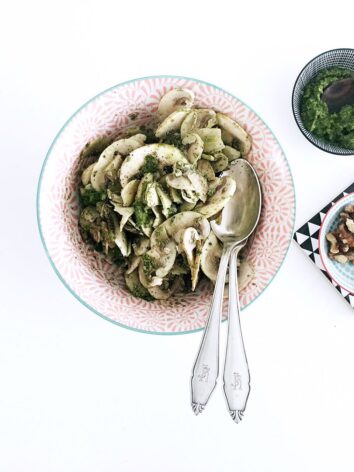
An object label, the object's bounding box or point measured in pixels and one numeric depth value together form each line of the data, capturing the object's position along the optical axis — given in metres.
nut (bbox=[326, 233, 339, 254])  1.07
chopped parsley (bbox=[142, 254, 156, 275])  0.85
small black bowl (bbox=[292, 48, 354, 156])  1.03
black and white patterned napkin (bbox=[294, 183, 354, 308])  1.06
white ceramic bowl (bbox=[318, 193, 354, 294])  1.05
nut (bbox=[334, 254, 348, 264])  1.07
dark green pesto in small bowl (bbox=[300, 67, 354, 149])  1.03
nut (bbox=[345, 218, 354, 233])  1.06
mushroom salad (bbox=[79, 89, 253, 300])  0.84
